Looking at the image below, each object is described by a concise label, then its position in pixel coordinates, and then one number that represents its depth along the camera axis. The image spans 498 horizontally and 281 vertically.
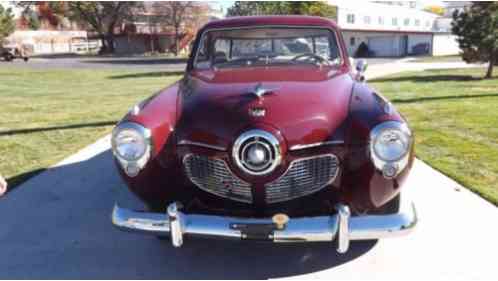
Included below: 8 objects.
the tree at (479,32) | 15.38
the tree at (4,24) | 22.19
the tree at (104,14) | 47.53
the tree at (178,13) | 44.44
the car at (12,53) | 37.62
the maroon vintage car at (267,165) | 2.67
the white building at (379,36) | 44.00
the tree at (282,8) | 24.78
